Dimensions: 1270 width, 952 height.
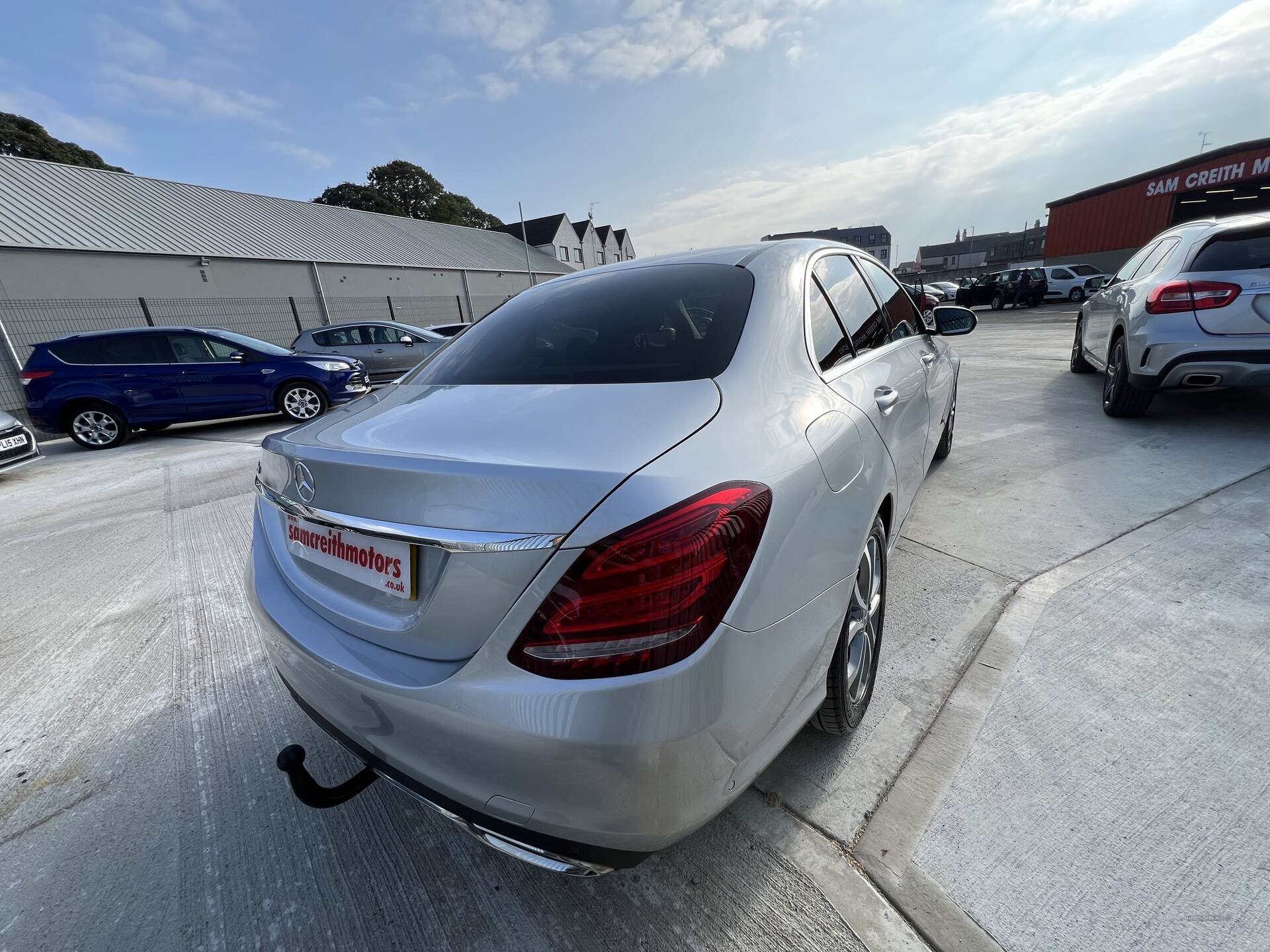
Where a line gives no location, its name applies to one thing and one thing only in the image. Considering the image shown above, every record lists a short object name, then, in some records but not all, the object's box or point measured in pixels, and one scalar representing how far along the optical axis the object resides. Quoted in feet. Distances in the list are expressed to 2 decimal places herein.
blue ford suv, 24.26
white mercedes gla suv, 12.37
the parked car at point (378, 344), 37.22
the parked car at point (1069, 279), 65.46
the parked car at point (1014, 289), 65.21
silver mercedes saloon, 3.12
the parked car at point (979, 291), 68.74
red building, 65.98
